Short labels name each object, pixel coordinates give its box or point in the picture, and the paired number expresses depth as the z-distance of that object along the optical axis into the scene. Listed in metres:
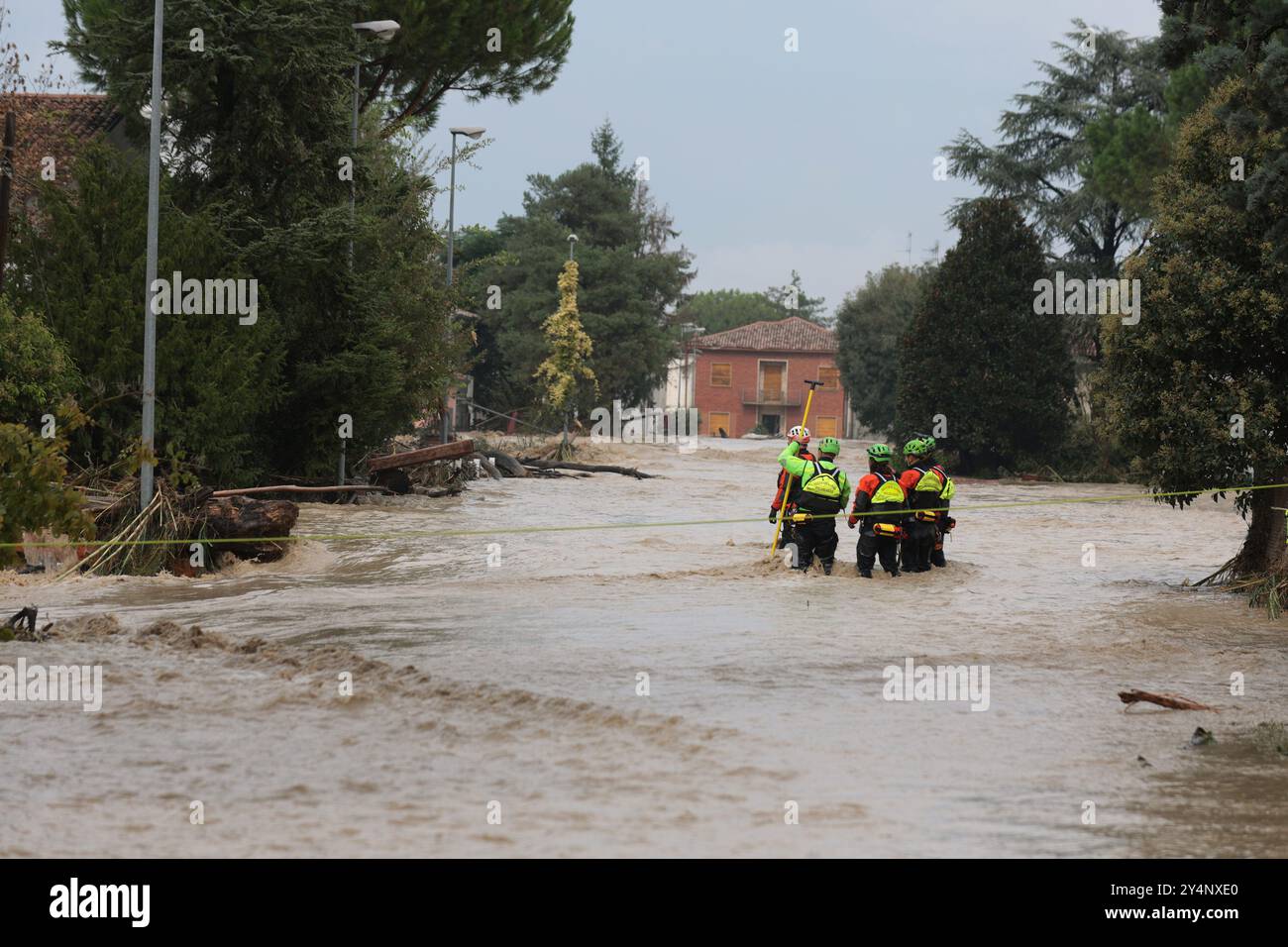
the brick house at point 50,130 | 27.70
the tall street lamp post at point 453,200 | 35.23
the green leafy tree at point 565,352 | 56.59
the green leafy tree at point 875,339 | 75.62
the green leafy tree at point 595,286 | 73.94
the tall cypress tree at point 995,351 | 45.81
